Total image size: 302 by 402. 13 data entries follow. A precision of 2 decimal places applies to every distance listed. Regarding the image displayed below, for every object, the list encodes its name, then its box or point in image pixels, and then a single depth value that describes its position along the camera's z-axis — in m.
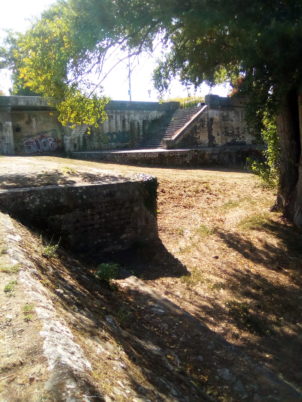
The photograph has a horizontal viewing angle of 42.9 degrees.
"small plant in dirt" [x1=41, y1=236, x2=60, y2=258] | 4.49
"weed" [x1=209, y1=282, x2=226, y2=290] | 5.96
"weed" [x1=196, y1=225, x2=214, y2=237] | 8.25
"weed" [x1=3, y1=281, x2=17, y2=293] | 2.78
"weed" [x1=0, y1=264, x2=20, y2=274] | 3.12
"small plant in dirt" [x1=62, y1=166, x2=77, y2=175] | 7.56
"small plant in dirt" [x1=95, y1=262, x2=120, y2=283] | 5.27
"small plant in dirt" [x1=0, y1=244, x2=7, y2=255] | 3.55
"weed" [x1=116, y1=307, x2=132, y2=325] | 3.92
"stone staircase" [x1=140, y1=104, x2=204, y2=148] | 19.54
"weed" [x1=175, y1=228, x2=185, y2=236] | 8.19
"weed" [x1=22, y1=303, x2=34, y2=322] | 2.38
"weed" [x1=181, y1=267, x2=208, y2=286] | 6.01
